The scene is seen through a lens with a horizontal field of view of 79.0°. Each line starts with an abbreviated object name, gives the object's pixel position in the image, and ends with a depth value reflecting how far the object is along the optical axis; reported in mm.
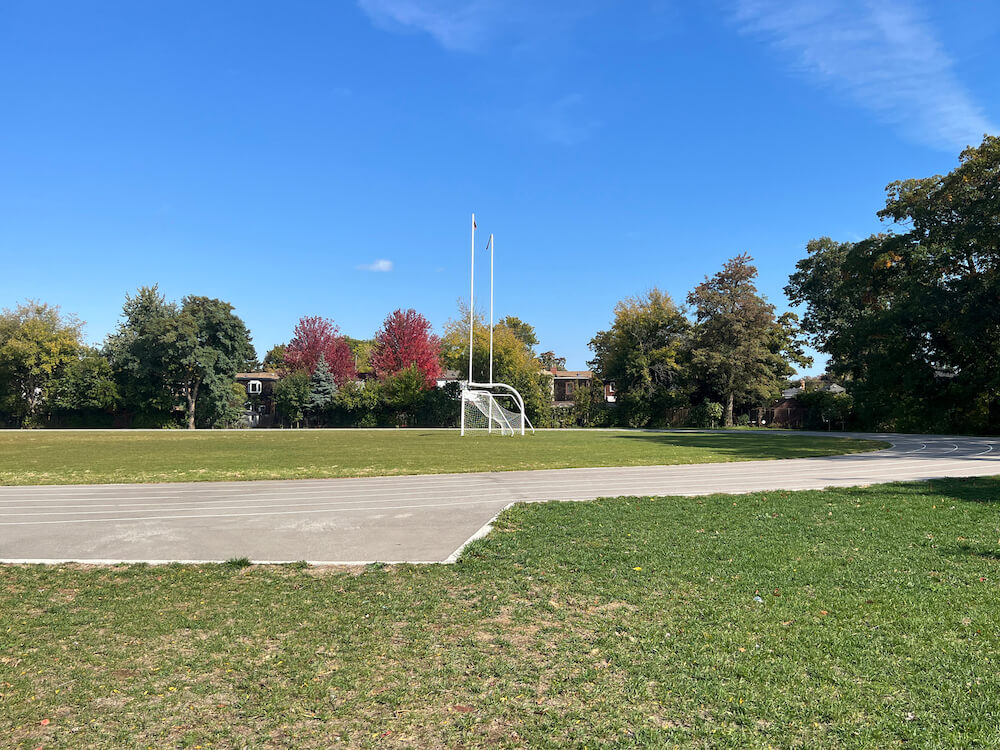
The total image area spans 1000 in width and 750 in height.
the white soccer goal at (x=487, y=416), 34969
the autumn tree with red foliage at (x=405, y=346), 54781
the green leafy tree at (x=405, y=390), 48531
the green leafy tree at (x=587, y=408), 49812
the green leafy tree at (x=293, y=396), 49344
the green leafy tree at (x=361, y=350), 78875
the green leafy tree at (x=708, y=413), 46531
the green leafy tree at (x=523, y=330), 79125
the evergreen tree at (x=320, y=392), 49844
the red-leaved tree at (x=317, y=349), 60531
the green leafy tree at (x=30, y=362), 46719
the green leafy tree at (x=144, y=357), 45375
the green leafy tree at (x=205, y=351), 45094
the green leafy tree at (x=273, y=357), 88856
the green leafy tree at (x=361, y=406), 49394
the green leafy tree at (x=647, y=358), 48688
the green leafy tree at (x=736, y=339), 44812
